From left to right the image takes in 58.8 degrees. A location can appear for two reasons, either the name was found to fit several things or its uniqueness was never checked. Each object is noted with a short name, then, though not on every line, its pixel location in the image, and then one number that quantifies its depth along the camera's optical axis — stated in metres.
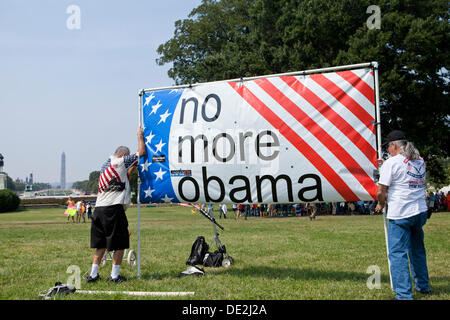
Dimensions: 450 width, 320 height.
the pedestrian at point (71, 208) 24.84
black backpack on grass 8.15
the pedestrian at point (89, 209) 32.32
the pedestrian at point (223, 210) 30.09
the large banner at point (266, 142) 6.34
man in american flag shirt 6.59
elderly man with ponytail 5.29
